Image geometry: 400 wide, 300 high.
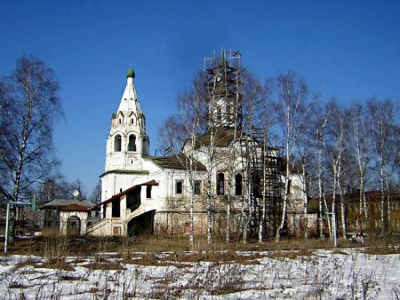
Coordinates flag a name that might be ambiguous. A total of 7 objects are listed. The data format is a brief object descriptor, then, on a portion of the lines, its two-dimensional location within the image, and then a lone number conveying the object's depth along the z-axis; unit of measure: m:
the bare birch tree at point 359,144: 31.17
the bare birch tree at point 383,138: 30.50
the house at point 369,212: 29.32
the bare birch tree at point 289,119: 27.92
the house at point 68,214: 35.84
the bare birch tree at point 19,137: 21.91
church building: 28.12
